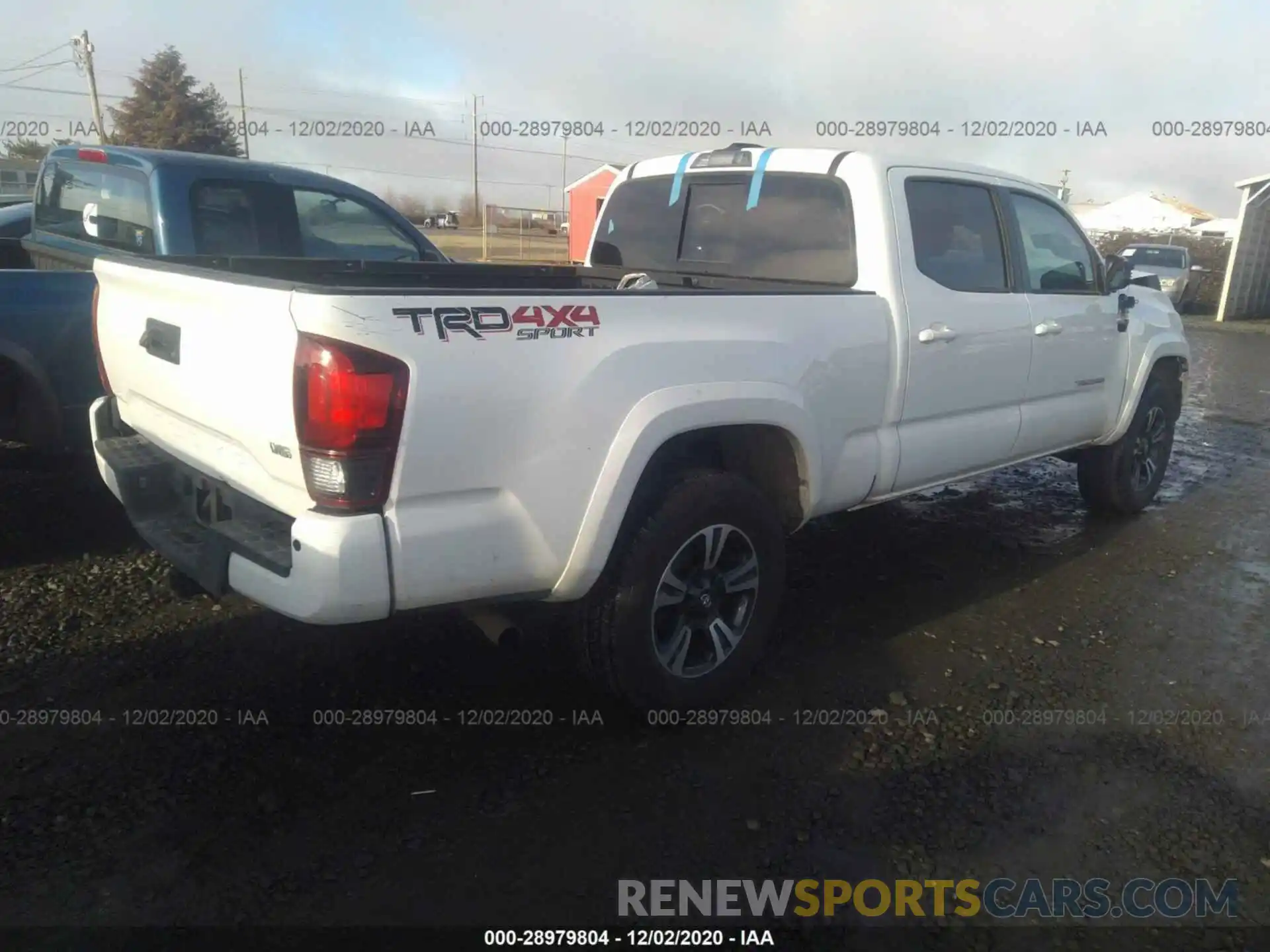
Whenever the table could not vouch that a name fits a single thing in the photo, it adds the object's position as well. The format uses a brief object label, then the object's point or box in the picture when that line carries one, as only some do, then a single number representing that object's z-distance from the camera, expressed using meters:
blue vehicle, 4.23
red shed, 35.09
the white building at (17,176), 41.19
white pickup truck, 2.38
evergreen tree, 42.31
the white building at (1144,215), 42.84
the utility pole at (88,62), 37.75
